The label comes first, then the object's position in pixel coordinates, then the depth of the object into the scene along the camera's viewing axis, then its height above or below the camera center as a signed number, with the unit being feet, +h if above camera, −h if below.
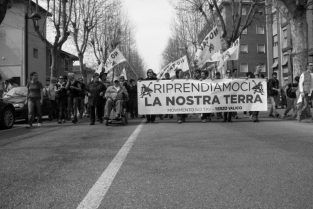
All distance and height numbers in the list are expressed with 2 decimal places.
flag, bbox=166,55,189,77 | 55.55 +5.91
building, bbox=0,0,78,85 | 124.36 +20.05
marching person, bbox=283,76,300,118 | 48.89 +1.43
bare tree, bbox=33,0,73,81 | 82.48 +17.92
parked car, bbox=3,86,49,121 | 49.81 +1.06
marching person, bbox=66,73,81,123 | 45.82 +1.94
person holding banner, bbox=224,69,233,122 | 43.89 -0.90
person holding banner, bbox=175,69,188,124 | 42.90 -0.69
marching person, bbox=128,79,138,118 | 57.60 +1.39
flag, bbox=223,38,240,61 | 50.31 +6.87
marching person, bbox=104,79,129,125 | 41.56 +1.13
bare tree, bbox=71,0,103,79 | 100.94 +22.64
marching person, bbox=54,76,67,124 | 47.22 +1.45
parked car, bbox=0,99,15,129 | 39.60 -0.53
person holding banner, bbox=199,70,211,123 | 44.68 -0.62
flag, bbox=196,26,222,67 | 51.93 +7.97
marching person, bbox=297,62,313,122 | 41.93 +2.22
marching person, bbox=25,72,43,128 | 41.73 +1.37
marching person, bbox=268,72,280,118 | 50.21 +1.97
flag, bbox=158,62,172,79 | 59.07 +5.50
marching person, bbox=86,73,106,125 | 43.06 +1.39
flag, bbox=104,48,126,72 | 56.95 +7.09
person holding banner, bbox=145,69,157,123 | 45.00 +3.58
